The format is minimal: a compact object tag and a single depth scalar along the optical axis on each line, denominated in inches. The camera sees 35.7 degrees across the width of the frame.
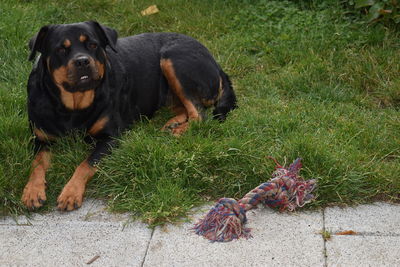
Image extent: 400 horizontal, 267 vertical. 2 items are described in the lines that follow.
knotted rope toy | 137.2
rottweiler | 157.1
